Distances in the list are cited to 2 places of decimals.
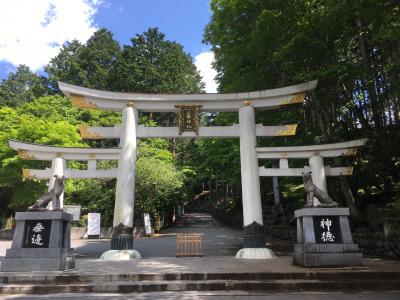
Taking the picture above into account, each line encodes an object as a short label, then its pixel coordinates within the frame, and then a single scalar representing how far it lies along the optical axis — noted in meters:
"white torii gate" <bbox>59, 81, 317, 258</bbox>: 12.67
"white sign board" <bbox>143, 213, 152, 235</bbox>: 26.06
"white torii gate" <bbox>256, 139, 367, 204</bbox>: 13.52
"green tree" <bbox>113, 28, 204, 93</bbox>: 38.97
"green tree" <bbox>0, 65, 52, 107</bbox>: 46.82
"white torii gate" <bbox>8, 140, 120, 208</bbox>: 13.60
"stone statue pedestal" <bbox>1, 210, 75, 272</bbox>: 9.27
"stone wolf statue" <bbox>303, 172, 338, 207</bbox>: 10.52
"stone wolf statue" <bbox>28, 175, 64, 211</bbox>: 10.04
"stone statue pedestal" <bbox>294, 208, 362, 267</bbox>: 9.66
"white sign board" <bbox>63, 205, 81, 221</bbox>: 21.64
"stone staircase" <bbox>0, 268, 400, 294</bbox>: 8.06
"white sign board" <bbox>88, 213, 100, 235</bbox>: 24.30
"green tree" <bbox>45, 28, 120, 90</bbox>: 43.81
